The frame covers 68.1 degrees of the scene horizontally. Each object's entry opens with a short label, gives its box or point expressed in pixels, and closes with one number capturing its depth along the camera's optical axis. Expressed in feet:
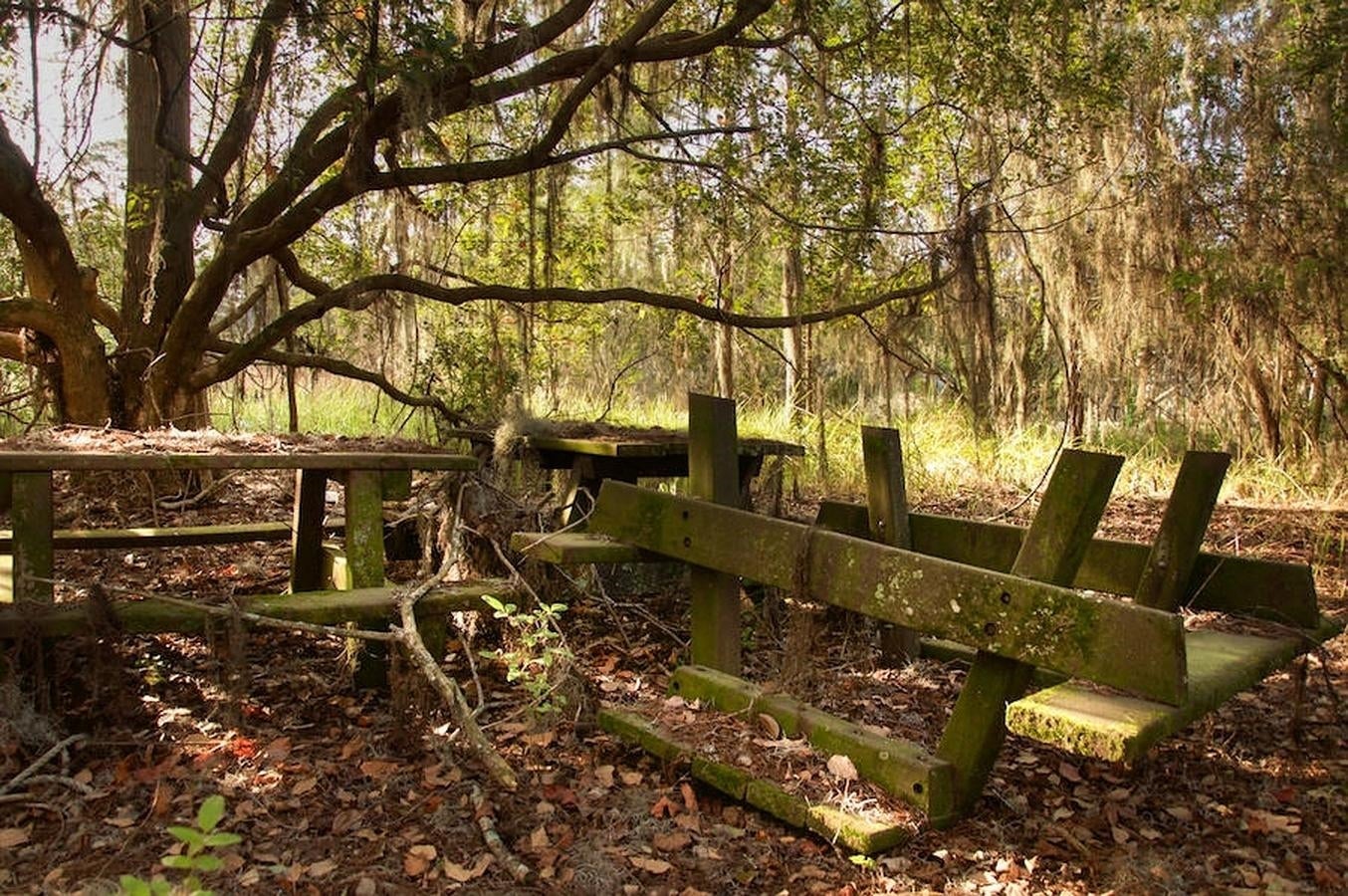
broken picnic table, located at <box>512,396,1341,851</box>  9.79
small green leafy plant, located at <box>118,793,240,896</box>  5.72
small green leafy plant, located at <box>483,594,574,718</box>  13.50
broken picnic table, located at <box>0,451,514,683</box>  13.07
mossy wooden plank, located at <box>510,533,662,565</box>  14.52
